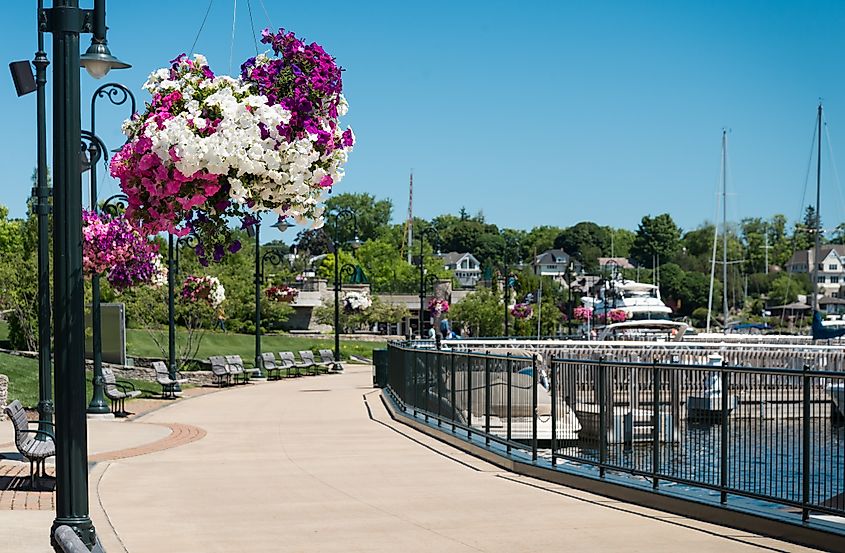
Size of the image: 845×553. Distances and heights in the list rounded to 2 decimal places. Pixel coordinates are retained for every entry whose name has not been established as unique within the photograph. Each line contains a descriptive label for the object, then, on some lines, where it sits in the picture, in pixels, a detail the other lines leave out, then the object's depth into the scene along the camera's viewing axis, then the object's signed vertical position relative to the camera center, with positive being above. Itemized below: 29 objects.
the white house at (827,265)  192.12 +0.53
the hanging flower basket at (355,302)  62.53 -1.71
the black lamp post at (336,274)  46.39 -0.21
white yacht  85.81 -2.58
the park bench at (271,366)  48.72 -3.93
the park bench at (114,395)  28.50 -3.03
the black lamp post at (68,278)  9.33 -0.07
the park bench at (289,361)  50.63 -3.93
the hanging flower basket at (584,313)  73.88 -2.77
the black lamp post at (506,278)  62.73 -0.48
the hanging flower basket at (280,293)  58.06 -1.19
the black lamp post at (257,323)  46.24 -2.11
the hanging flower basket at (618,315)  81.38 -3.18
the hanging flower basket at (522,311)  68.19 -2.41
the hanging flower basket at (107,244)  23.27 +0.52
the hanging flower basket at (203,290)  43.22 -0.74
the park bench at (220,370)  42.66 -3.58
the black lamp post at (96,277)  23.14 -0.15
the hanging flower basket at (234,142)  8.88 +0.96
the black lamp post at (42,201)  17.98 +1.08
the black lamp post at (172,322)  34.97 -1.60
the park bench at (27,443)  15.05 -2.25
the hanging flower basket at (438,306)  58.00 -1.79
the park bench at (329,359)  54.31 -4.14
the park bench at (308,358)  53.06 -3.94
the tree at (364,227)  194.62 +6.92
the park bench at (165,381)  36.17 -3.40
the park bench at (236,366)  44.22 -3.61
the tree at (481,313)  76.44 -2.85
